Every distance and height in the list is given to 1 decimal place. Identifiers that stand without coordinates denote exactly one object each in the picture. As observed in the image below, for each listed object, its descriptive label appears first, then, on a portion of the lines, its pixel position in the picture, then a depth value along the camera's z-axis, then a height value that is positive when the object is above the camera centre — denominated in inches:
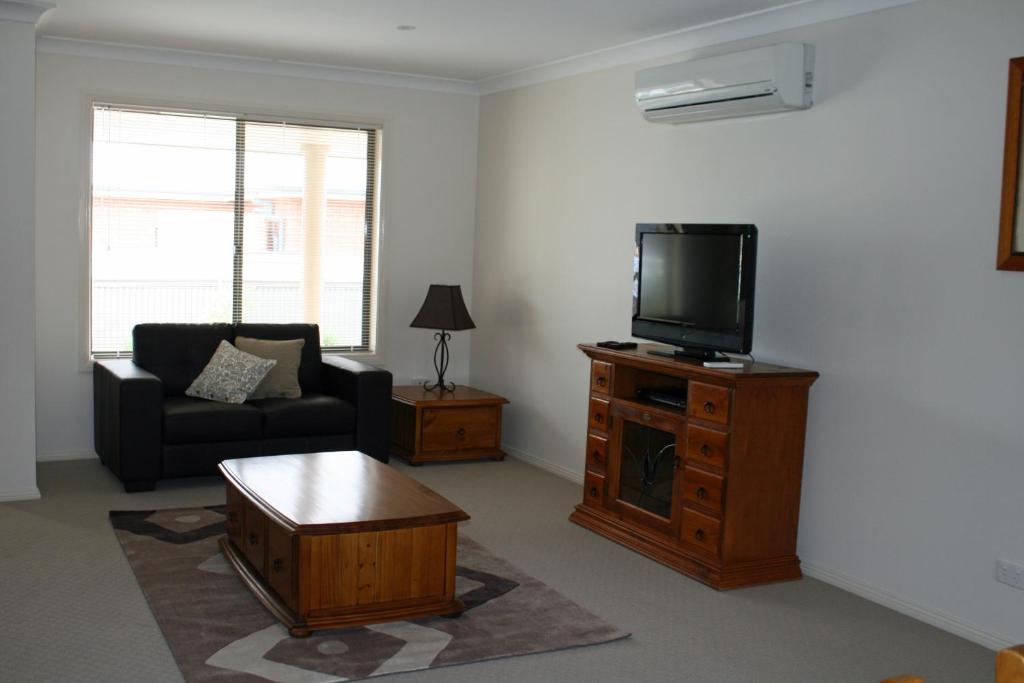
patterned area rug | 131.8 -53.2
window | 247.6 +6.0
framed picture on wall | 142.1 +13.4
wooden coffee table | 141.0 -42.7
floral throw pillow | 229.5 -29.6
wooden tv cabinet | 167.9 -34.9
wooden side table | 249.0 -41.9
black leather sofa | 211.6 -36.0
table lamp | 258.2 -13.9
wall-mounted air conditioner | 172.7 +33.1
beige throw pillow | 238.8 -27.4
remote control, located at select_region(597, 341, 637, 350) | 198.8 -15.9
